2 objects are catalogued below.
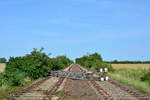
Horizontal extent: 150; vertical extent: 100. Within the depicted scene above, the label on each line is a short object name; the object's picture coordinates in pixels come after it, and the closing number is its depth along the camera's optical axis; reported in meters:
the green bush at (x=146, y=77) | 34.96
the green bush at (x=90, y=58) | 100.46
